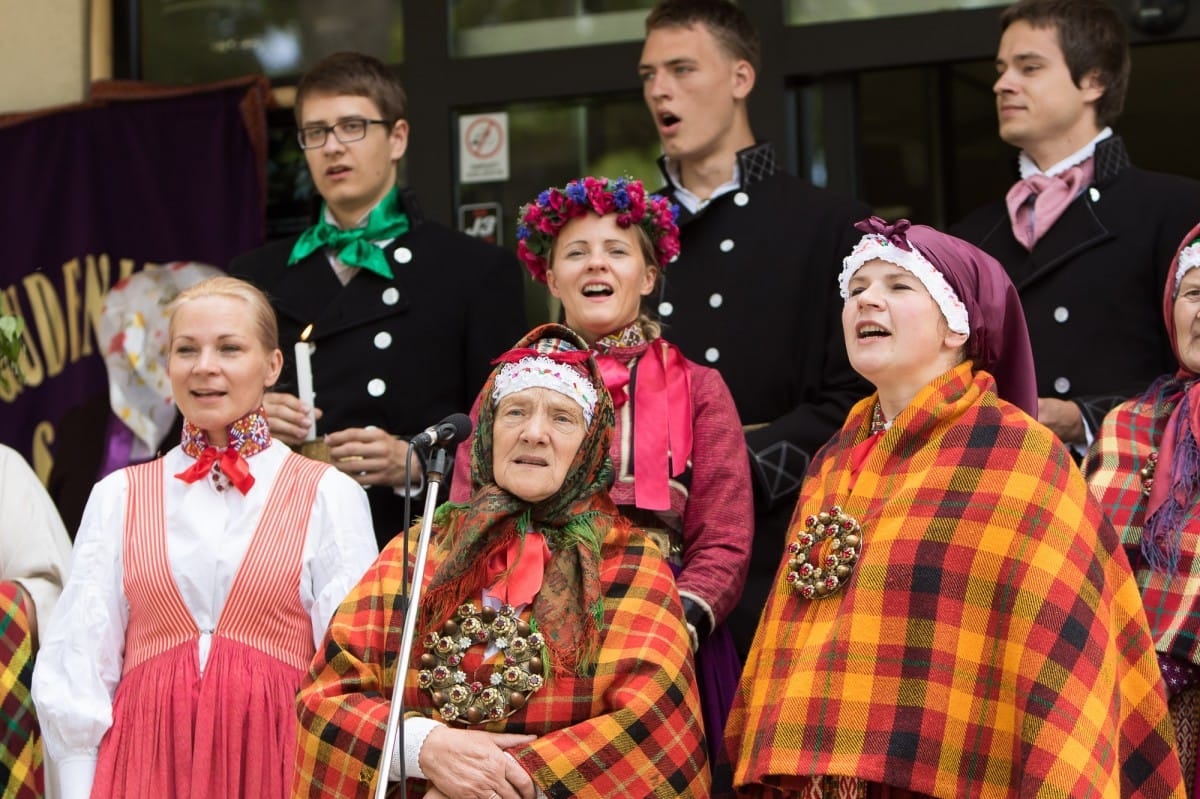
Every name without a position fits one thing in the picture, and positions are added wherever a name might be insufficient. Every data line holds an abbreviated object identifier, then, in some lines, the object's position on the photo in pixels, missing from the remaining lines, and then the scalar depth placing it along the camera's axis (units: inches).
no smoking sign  443.6
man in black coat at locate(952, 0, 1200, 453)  324.6
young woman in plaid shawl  231.0
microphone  237.3
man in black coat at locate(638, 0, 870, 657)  315.8
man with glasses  337.0
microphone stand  223.3
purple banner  448.4
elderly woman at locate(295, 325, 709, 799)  249.0
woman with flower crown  287.0
